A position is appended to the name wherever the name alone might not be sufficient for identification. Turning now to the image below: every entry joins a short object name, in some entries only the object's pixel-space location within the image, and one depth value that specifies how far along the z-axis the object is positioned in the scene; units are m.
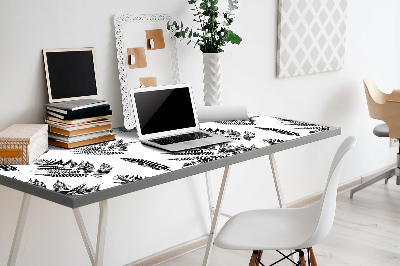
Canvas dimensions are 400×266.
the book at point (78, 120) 2.20
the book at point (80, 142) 2.22
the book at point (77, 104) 2.21
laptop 2.31
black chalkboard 2.38
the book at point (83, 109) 2.20
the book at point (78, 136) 2.21
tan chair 3.79
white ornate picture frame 2.61
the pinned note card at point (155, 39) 2.70
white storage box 1.99
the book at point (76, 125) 2.20
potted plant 2.76
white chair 1.93
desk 1.74
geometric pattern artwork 3.48
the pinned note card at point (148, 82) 2.68
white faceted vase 2.75
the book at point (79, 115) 2.20
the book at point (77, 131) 2.20
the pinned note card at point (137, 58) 2.63
